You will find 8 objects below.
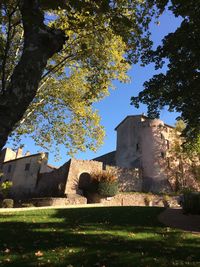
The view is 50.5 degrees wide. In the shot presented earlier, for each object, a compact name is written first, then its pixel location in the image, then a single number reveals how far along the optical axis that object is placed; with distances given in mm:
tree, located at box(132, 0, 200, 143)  8645
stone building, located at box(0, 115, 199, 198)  22753
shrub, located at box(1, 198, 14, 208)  18244
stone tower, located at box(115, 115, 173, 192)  26782
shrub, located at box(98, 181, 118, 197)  20990
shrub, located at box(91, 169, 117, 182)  21671
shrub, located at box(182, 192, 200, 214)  11985
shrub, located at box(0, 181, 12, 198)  16097
